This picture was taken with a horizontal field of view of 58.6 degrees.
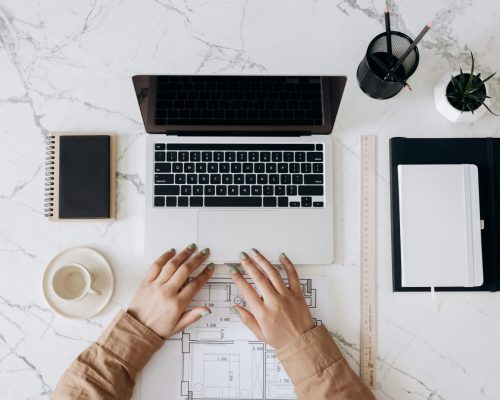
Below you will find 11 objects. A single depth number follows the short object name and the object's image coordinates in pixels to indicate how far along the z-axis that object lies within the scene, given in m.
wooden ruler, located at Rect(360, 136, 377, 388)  0.95
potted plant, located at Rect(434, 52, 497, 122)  0.92
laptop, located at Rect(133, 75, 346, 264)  0.94
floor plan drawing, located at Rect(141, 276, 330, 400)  0.94
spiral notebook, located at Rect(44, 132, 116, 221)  0.94
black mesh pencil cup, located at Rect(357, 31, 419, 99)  0.88
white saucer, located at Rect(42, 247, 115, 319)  0.94
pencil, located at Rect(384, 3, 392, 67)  0.85
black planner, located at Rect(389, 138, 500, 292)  0.95
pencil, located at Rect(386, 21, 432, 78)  0.79
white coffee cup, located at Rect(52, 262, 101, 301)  0.90
